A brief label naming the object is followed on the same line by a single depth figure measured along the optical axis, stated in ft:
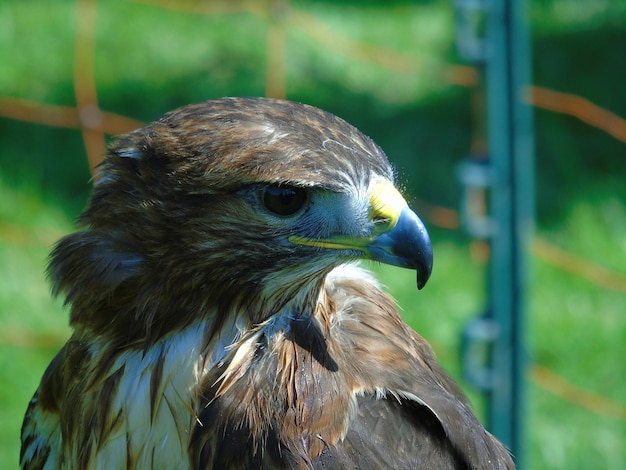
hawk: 15.60
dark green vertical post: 26.89
